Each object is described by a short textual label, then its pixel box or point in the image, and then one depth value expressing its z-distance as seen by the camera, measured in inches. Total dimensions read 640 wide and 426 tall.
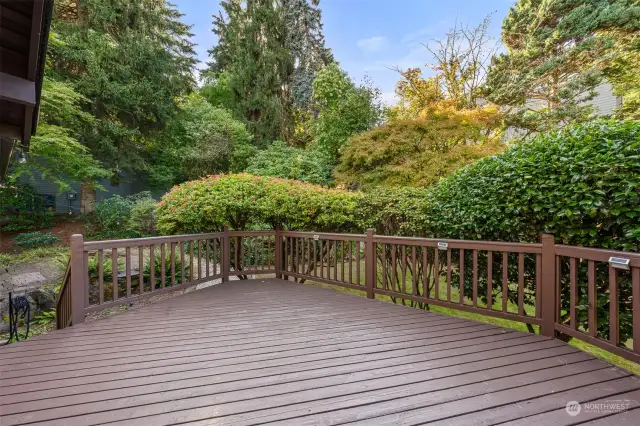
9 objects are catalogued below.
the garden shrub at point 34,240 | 363.9
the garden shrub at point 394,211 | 161.0
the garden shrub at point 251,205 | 189.9
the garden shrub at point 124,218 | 383.6
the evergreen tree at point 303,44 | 523.2
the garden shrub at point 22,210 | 412.2
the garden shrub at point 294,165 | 377.7
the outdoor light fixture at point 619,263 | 76.7
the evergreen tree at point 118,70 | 406.9
